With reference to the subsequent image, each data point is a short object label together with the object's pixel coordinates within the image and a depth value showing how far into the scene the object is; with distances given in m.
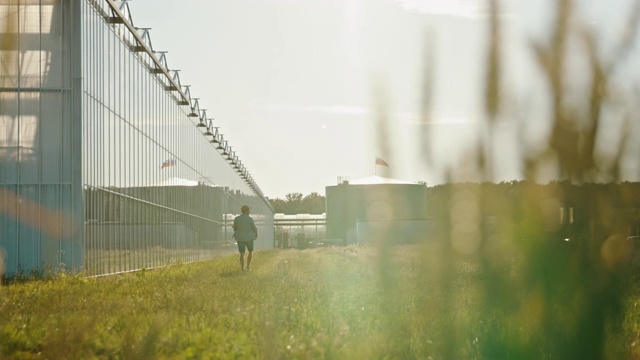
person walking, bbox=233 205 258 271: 23.38
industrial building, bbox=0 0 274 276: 20.45
